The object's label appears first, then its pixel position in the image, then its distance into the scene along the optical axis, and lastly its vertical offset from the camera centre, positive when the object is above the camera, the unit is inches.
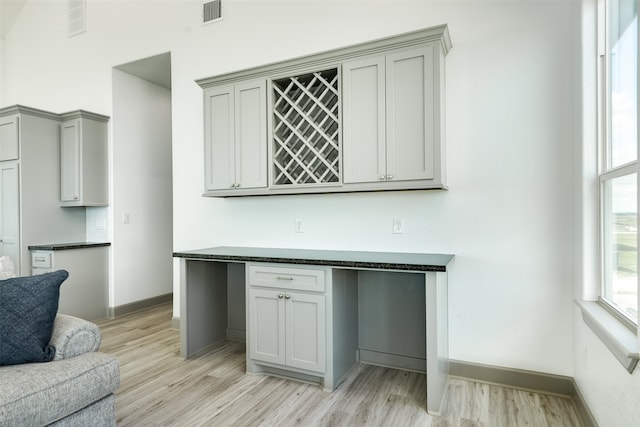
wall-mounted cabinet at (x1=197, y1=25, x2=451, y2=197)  94.6 +25.6
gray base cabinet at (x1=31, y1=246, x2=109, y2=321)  152.6 -27.1
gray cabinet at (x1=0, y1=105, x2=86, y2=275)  152.0 +13.7
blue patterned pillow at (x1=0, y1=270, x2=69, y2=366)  63.0 -18.0
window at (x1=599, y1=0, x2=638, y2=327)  63.2 +10.4
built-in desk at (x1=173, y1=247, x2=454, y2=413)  87.4 -27.7
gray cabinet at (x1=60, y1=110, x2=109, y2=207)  160.1 +23.4
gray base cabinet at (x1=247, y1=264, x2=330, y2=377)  96.7 -28.9
